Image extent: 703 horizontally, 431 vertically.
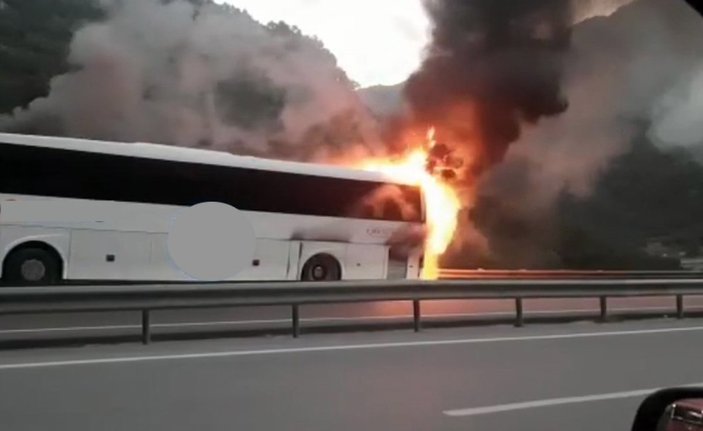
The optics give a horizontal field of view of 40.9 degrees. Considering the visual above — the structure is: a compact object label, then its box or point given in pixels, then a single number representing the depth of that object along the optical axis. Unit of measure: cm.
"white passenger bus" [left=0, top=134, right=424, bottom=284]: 1107
